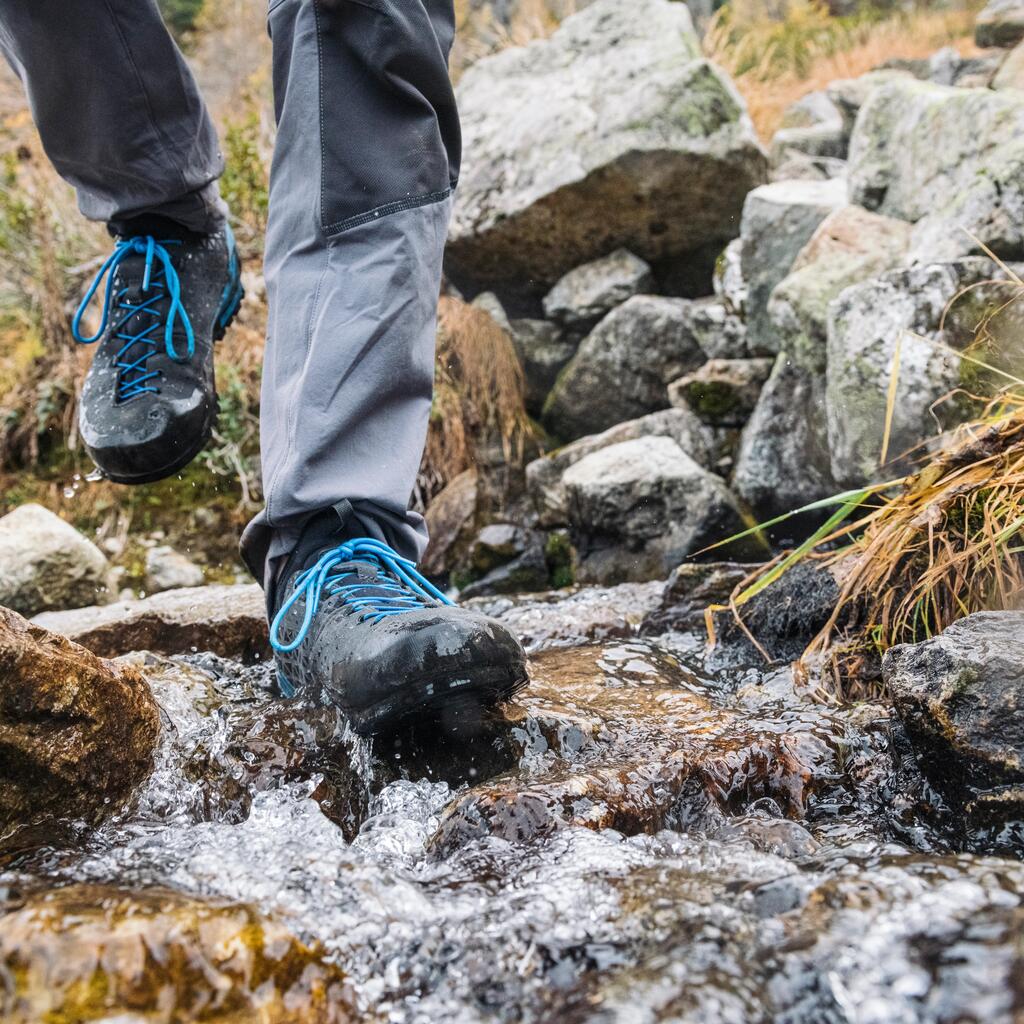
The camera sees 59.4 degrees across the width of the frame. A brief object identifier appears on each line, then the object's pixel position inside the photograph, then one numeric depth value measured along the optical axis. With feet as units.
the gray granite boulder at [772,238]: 13.55
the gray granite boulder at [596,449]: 13.33
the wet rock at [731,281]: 14.62
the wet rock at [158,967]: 2.80
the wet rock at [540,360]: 16.84
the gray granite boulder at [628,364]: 14.99
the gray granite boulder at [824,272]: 10.95
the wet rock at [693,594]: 8.02
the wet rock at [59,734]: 4.29
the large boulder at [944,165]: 8.90
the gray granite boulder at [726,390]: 13.24
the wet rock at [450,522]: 13.71
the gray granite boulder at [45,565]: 11.02
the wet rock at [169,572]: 13.80
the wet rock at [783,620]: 6.73
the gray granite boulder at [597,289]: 16.60
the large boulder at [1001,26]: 30.48
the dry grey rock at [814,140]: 21.71
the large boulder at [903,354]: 8.51
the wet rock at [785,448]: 10.77
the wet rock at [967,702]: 3.99
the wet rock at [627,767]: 4.08
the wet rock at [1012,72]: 18.55
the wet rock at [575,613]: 8.27
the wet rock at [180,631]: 8.08
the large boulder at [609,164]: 15.83
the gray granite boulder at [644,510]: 11.47
